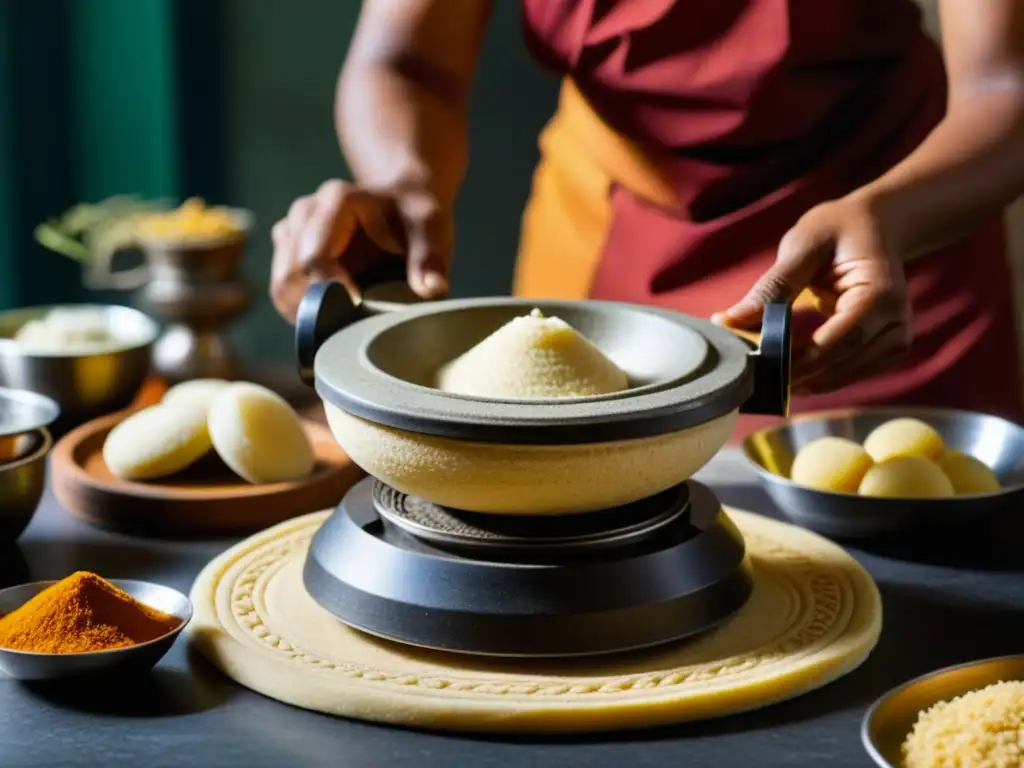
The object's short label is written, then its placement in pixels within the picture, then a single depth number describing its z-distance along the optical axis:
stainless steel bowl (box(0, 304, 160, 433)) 1.59
